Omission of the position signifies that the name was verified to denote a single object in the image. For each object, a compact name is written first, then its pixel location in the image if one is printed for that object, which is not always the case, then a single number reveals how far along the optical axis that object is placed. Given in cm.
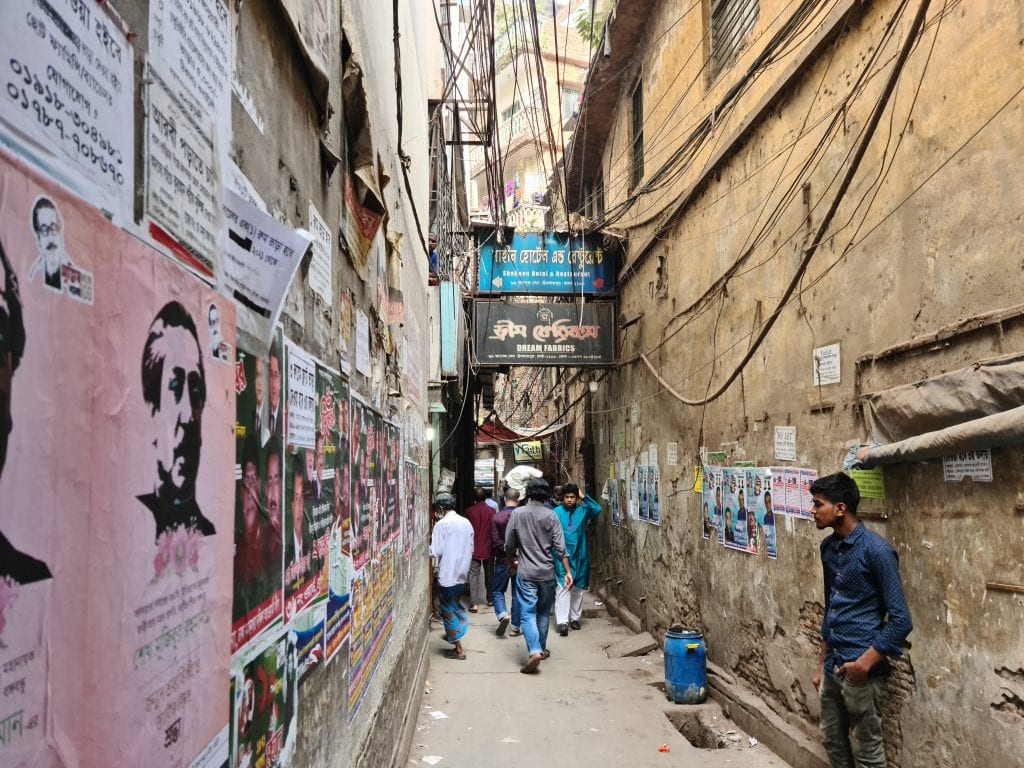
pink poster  77
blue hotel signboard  1060
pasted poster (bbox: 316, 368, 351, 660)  254
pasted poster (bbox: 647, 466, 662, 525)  894
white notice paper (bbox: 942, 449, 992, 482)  342
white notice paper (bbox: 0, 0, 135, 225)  79
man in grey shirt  783
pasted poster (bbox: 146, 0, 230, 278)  120
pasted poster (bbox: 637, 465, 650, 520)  952
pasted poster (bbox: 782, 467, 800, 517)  533
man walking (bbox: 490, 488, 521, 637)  941
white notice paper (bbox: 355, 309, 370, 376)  331
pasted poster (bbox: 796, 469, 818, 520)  512
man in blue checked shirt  356
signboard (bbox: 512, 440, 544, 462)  2620
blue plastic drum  658
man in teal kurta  1020
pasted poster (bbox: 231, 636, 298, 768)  159
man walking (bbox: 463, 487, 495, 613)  1041
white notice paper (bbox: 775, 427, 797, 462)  540
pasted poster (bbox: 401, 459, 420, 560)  561
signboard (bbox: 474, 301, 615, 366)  1046
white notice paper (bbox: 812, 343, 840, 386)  484
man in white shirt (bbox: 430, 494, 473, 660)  822
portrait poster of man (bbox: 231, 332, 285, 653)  159
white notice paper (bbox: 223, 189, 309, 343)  155
